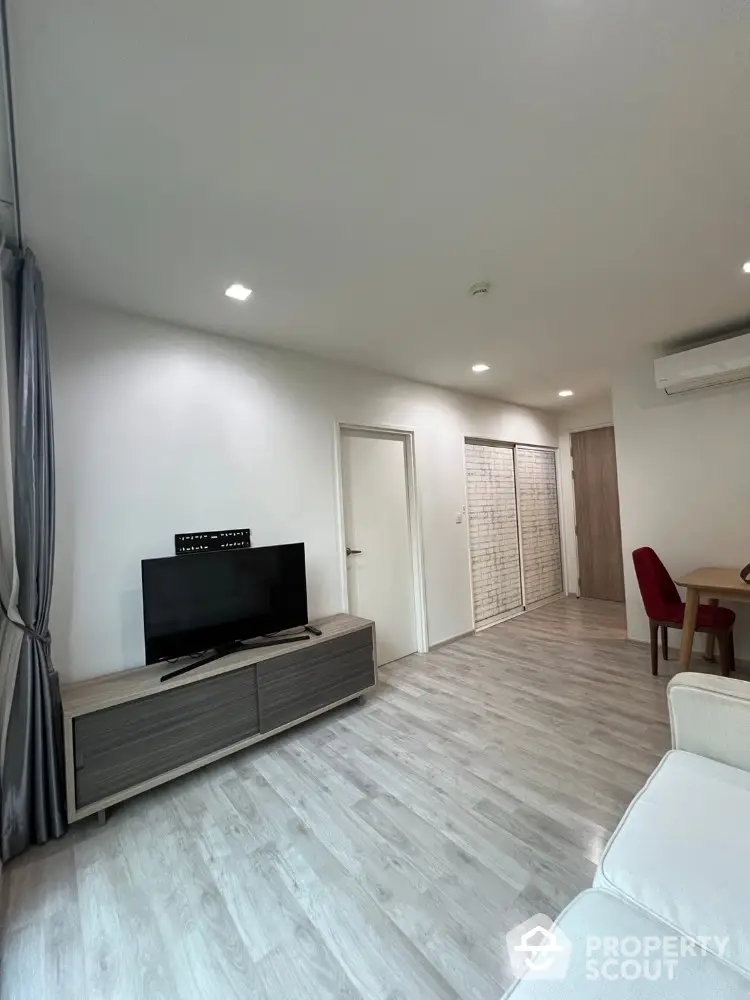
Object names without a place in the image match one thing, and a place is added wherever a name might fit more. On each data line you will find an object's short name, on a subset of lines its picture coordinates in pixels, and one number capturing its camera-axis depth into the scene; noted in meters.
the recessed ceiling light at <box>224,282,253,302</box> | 2.20
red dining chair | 2.89
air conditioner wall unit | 2.96
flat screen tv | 2.21
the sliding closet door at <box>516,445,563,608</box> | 5.27
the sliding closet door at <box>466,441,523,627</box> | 4.55
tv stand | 1.85
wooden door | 5.31
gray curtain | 1.72
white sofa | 0.77
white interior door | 3.49
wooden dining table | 2.62
